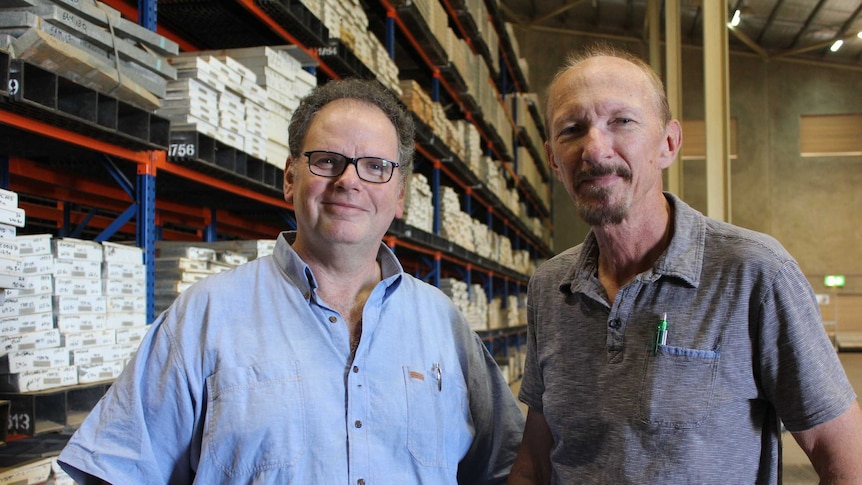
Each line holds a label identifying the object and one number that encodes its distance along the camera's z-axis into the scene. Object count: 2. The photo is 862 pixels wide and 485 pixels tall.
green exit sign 19.86
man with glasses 1.67
